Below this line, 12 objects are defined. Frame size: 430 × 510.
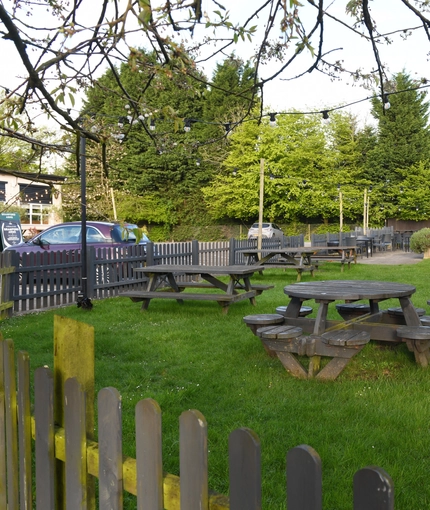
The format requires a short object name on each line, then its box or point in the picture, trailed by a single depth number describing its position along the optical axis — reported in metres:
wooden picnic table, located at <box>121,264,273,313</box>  8.86
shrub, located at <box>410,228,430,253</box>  21.42
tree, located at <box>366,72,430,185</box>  42.56
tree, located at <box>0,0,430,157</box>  2.13
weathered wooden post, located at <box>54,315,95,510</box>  1.79
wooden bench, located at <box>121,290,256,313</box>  8.70
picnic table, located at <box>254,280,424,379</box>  4.94
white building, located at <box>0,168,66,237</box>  33.53
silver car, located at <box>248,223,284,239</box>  38.69
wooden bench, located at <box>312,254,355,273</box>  17.03
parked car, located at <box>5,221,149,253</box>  12.75
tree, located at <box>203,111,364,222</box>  41.47
